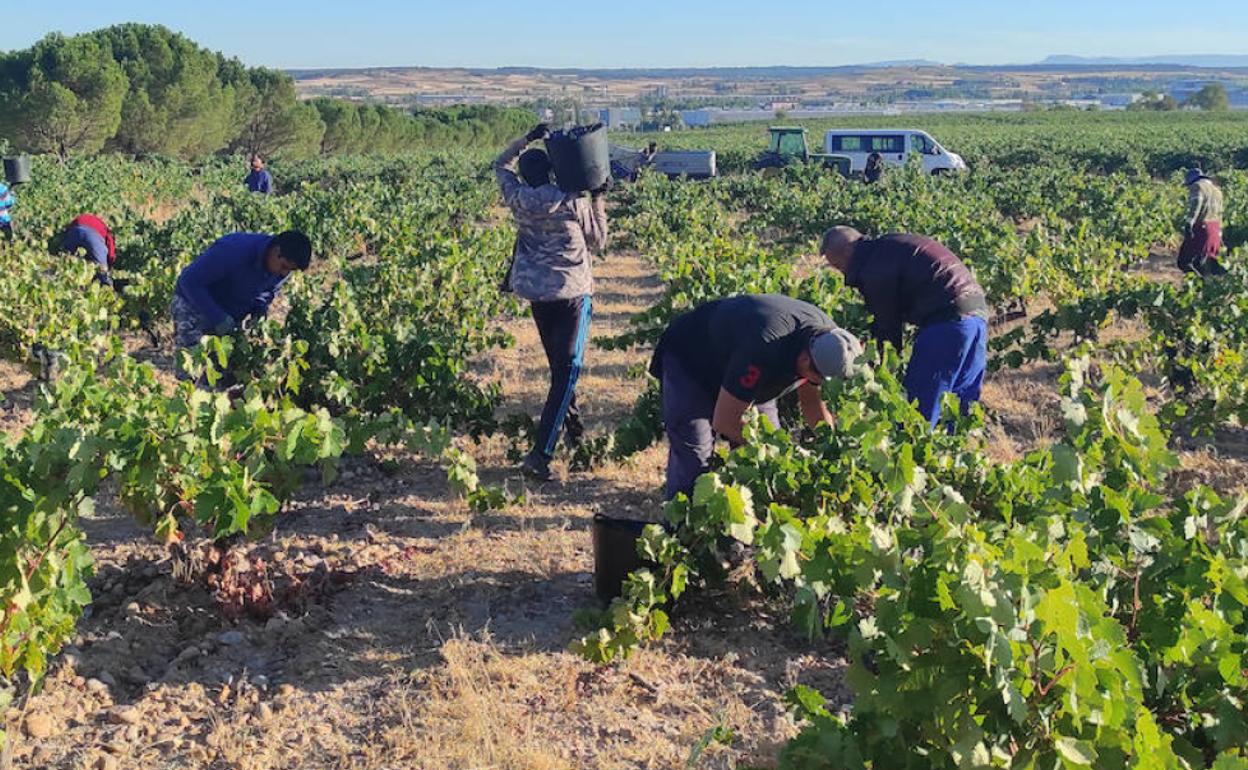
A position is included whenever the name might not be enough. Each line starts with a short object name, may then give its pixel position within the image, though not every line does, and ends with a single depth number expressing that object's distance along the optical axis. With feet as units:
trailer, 102.17
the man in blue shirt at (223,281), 17.02
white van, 96.12
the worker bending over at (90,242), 27.78
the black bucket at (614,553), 12.94
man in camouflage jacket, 17.16
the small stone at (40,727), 10.82
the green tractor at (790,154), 96.99
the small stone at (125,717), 11.09
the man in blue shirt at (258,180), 54.65
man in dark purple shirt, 15.76
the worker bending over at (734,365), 11.88
